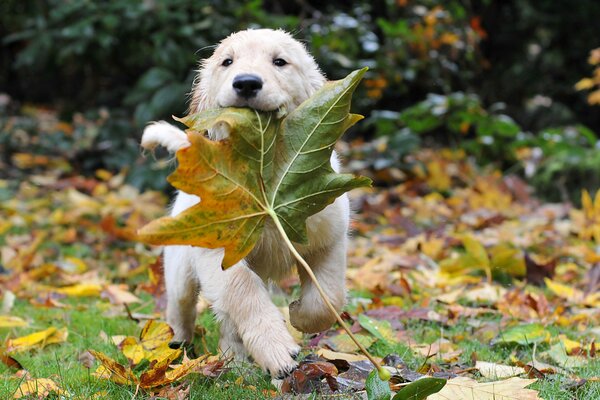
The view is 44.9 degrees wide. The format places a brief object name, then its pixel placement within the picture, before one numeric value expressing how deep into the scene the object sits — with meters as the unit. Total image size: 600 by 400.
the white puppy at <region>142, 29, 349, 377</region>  2.26
